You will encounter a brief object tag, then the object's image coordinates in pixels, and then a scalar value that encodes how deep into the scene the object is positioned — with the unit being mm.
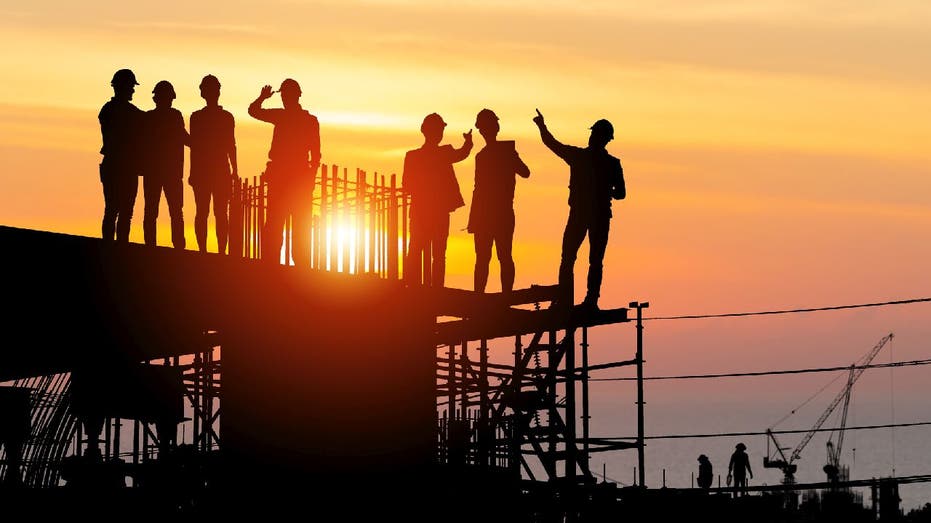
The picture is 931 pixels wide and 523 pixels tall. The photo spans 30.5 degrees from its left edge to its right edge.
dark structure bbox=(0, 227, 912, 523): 24047
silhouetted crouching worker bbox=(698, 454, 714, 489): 51281
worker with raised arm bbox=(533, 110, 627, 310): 25859
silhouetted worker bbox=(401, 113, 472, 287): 25703
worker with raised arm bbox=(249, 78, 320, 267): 23422
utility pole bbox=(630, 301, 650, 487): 31491
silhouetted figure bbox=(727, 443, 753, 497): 52031
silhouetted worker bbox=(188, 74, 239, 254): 22875
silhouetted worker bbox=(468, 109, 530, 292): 26078
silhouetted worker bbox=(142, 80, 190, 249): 22000
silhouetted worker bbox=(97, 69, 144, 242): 21438
